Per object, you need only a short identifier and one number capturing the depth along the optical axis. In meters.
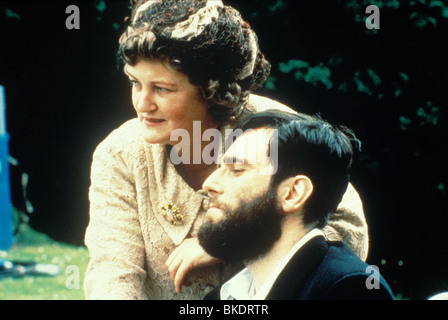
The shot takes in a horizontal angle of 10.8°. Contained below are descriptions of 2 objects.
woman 4.08
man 4.01
